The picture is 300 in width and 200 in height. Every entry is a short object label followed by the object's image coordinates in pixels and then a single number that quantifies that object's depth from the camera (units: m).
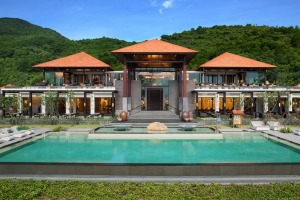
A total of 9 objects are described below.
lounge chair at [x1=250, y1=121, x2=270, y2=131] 25.42
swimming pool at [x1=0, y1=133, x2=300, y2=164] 14.62
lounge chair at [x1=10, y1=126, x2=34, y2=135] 22.00
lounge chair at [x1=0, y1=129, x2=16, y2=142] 19.20
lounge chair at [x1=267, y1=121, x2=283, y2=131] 25.47
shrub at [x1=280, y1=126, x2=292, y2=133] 23.95
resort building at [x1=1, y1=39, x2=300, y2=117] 35.16
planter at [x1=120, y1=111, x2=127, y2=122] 29.05
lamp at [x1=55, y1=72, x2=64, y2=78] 41.94
